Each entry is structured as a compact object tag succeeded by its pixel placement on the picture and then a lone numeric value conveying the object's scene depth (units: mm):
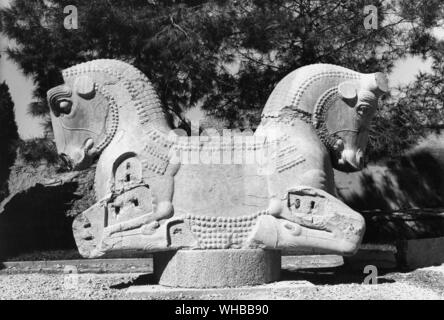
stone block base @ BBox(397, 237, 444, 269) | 6523
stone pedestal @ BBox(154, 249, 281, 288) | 4871
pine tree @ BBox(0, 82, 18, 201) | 10320
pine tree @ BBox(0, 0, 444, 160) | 7617
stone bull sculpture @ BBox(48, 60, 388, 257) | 4922
